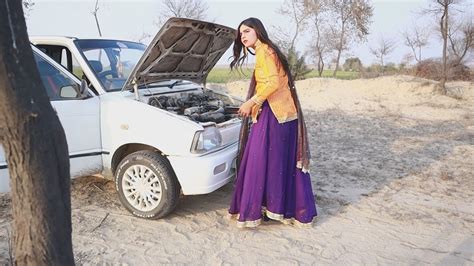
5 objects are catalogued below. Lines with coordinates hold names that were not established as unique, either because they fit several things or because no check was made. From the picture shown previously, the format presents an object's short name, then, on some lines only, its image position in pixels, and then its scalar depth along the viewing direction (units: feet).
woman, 11.98
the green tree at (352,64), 108.33
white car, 12.14
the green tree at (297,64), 68.33
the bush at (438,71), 64.39
